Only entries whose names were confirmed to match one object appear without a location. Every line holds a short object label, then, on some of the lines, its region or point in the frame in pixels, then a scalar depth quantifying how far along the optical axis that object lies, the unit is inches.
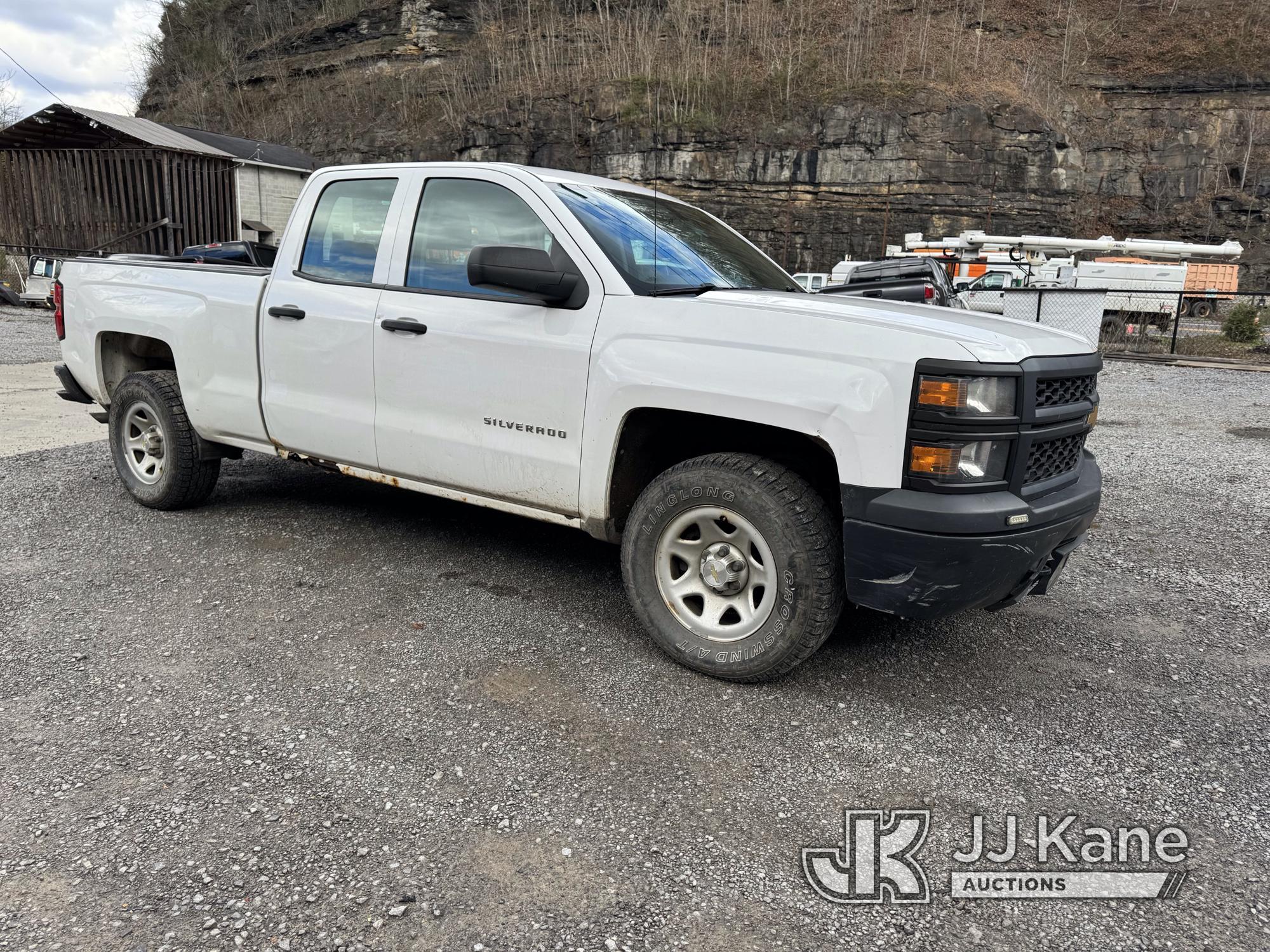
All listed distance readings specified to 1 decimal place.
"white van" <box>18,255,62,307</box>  815.7
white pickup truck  114.9
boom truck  1034.1
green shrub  725.3
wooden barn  893.8
